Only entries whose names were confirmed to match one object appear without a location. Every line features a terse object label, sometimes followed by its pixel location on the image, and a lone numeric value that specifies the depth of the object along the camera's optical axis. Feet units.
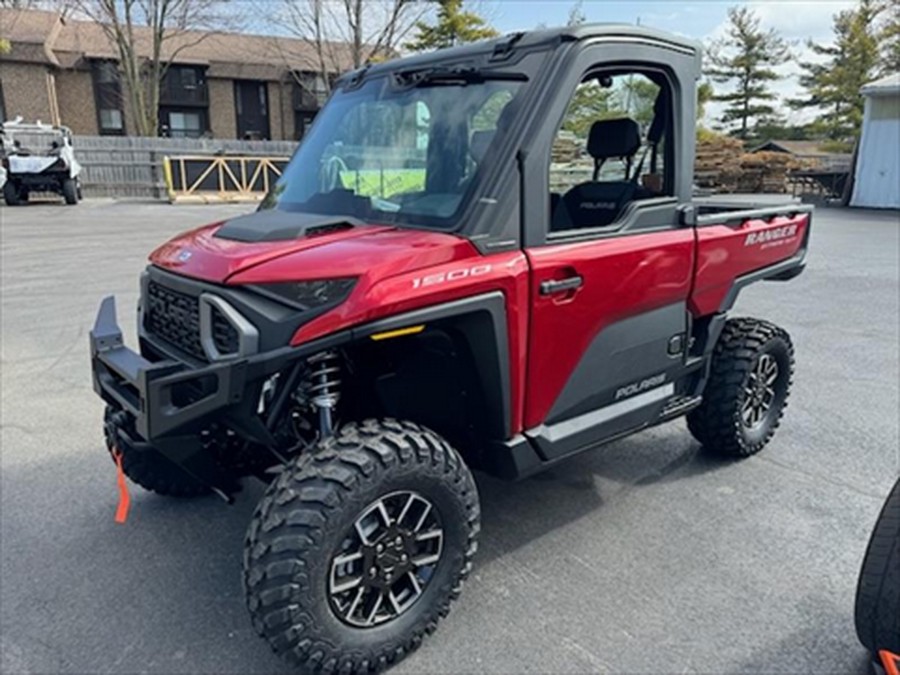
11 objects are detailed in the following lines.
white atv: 61.77
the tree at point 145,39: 96.30
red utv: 7.19
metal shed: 70.49
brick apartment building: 106.63
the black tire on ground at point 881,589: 6.97
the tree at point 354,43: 97.14
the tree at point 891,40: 118.21
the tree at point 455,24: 98.68
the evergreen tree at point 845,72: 125.49
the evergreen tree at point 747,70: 144.77
